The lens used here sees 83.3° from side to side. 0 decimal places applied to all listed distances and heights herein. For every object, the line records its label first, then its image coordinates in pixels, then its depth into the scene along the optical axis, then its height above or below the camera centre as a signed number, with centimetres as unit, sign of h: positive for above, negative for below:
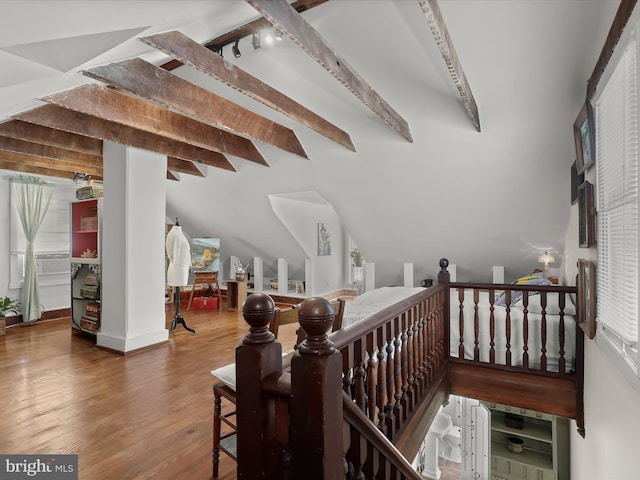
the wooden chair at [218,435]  184 -105
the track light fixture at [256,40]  260 +146
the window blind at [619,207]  138 +15
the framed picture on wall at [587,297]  204 -34
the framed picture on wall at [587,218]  208 +14
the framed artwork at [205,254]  688 -27
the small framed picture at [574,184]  303 +49
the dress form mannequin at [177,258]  500 -25
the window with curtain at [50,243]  545 -4
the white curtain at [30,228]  538 +19
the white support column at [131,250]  399 -11
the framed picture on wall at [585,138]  210 +66
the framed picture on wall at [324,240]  723 +1
